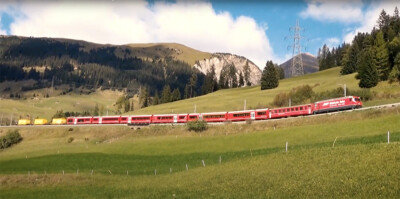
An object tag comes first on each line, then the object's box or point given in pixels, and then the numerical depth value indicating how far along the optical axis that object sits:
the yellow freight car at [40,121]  136.88
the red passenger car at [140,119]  95.25
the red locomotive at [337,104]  70.06
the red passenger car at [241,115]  80.33
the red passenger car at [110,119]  102.39
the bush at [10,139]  98.31
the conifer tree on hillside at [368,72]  97.38
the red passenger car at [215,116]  84.55
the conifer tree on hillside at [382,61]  99.12
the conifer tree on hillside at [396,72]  92.21
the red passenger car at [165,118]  90.86
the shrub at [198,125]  77.12
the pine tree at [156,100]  187.00
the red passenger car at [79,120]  109.14
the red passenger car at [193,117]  86.58
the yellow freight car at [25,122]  140.38
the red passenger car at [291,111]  74.62
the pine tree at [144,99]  194.62
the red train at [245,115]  71.31
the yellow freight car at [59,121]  126.69
